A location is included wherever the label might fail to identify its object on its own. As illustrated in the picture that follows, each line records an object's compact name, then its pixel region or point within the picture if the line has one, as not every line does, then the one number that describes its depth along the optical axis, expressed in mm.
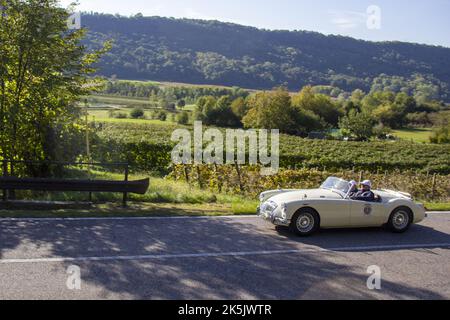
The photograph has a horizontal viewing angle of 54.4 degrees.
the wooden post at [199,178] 19328
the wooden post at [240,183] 17950
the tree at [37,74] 11930
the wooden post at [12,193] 11747
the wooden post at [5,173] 10808
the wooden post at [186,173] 20616
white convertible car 9648
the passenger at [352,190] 10289
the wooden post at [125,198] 11305
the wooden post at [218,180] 18612
